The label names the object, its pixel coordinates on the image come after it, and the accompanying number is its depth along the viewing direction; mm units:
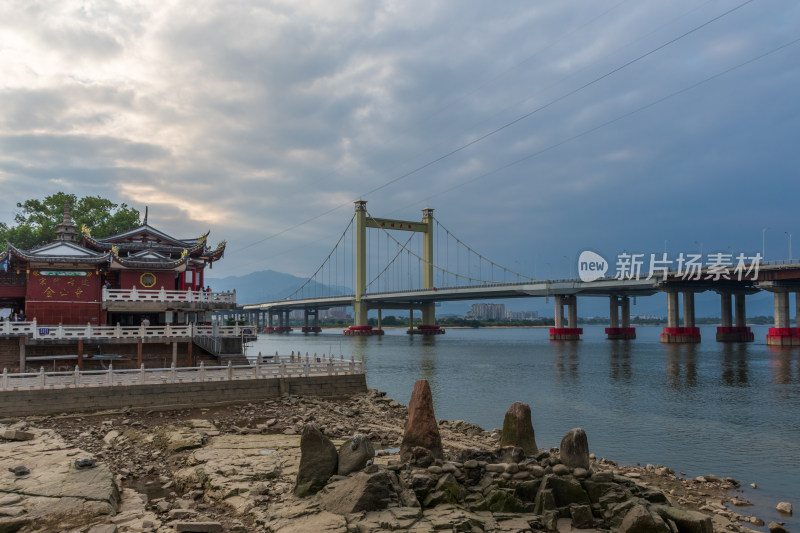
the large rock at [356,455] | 13688
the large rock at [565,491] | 12633
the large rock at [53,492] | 12195
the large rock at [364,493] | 12125
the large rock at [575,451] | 13523
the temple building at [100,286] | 33938
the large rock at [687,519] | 11750
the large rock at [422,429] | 15344
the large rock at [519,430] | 15391
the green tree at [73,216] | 53875
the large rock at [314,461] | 13594
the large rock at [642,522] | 11375
